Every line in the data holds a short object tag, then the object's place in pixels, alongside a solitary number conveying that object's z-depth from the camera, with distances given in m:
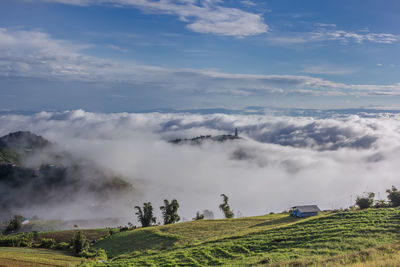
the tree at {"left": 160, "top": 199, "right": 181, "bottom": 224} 118.06
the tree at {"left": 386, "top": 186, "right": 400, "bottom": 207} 68.00
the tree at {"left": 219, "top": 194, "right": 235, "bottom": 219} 130.50
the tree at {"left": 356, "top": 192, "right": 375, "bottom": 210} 71.66
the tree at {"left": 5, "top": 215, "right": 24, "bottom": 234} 140.88
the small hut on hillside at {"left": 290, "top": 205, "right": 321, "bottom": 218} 81.88
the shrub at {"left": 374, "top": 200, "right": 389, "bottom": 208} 69.38
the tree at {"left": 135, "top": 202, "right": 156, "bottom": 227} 116.31
